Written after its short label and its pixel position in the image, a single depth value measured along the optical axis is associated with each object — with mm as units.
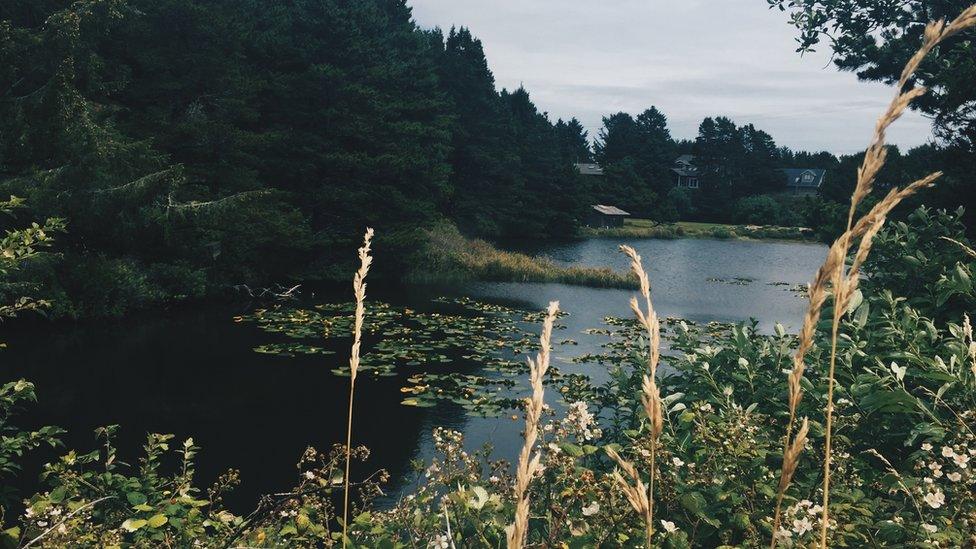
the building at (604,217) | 56406
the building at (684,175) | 86406
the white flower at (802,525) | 2539
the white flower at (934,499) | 2752
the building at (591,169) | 71688
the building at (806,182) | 80331
